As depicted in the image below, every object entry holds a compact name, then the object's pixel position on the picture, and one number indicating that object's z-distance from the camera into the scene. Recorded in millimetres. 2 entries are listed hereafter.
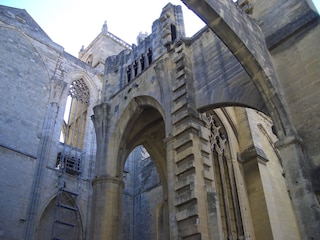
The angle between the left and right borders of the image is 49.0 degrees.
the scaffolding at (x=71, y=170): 15141
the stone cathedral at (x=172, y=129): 6684
